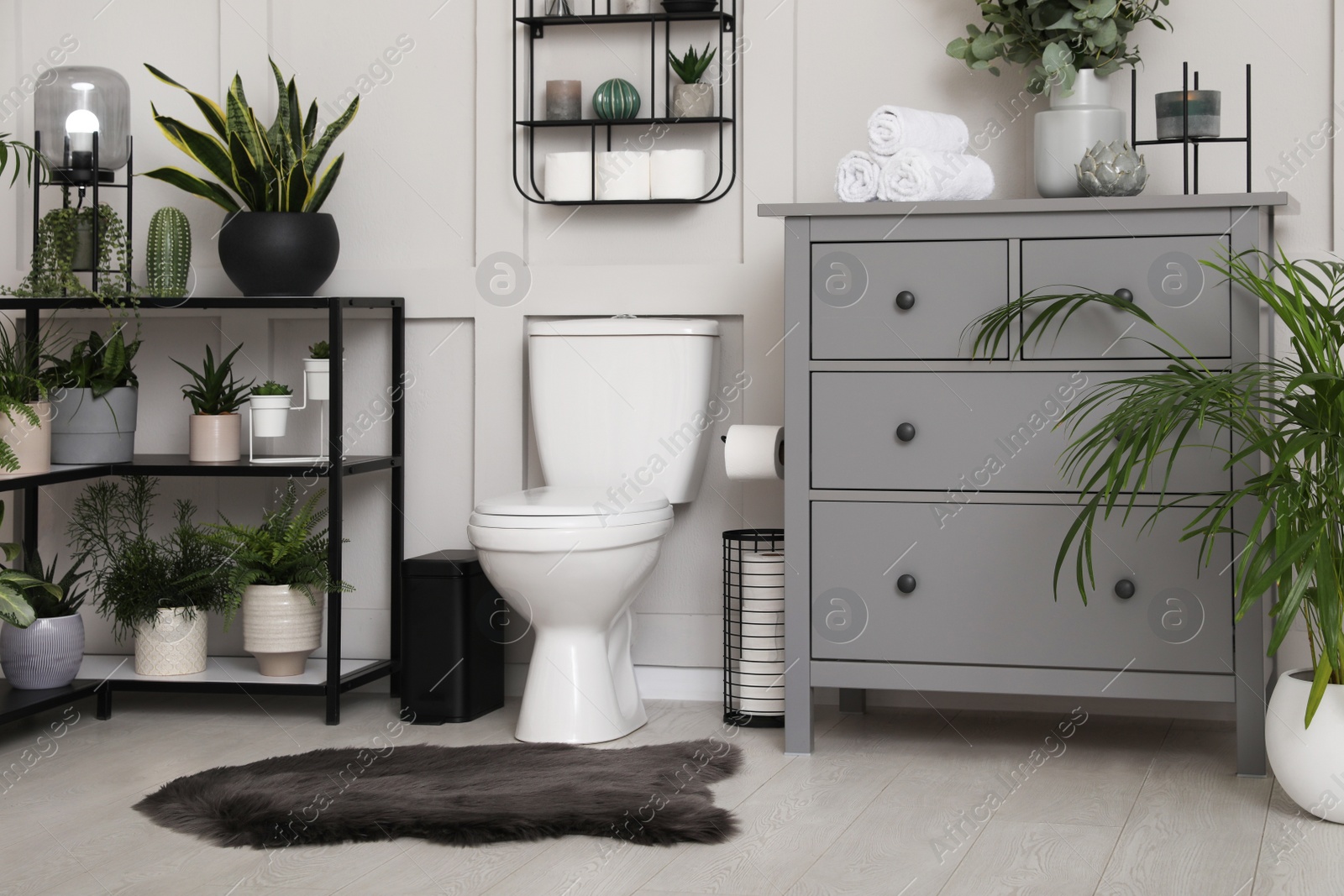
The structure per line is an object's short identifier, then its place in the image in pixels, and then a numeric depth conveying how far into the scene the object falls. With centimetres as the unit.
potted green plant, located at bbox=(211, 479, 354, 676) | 274
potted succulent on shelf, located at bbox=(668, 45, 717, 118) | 279
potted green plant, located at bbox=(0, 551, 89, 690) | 264
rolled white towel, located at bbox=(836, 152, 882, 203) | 240
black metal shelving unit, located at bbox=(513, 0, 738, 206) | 283
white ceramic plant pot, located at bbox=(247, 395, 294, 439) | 279
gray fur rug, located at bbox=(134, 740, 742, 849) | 196
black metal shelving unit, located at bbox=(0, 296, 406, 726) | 265
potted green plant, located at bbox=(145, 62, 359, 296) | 273
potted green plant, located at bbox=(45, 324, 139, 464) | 273
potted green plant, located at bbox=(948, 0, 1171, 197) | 247
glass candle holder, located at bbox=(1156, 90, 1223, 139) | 247
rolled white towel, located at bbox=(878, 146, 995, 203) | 236
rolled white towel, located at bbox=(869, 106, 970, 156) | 239
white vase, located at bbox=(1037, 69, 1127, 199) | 246
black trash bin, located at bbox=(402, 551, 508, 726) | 269
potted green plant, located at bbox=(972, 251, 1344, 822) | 188
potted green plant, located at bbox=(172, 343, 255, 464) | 280
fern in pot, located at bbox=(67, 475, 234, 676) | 277
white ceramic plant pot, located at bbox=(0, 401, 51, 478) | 254
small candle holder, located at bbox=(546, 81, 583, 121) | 286
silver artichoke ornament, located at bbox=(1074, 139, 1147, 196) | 234
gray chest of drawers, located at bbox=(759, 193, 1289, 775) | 225
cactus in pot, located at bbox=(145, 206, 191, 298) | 283
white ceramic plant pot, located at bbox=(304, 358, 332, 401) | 278
